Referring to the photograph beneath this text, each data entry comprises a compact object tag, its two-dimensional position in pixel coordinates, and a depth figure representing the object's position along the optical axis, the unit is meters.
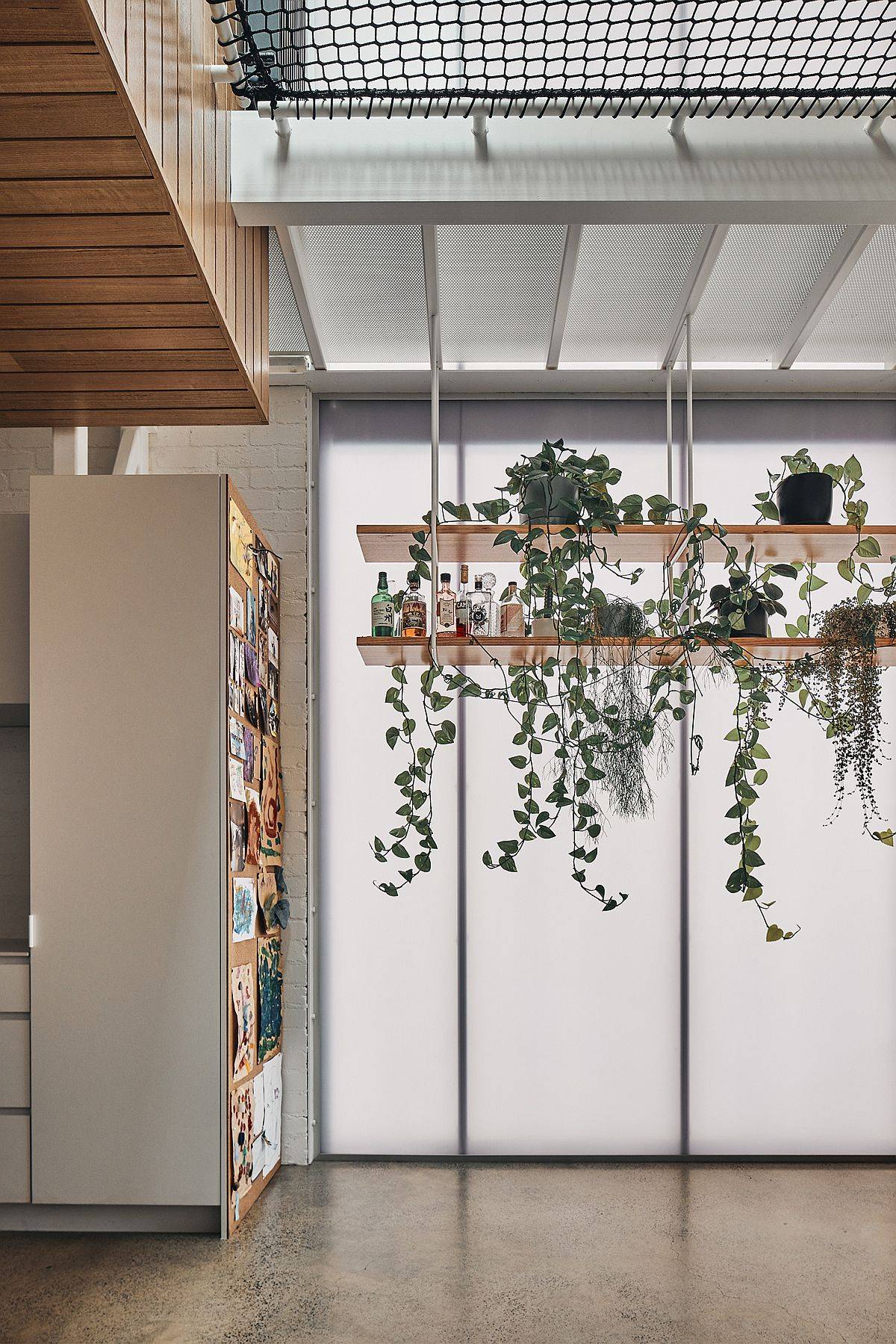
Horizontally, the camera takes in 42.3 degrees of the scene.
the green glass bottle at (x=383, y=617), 3.41
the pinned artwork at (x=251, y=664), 3.73
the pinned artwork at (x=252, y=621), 3.75
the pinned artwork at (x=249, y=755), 3.70
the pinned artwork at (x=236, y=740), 3.50
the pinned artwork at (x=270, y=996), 3.86
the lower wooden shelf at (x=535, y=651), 3.30
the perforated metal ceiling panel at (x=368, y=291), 3.21
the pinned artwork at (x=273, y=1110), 3.90
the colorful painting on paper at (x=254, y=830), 3.73
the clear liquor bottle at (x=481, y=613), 3.50
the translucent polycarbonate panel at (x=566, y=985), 4.20
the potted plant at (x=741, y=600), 3.18
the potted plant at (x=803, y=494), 3.36
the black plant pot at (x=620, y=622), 3.31
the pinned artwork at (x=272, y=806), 3.97
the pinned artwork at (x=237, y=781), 3.50
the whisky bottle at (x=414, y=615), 3.41
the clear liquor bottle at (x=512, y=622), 3.46
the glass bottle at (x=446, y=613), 3.45
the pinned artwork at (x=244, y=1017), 3.51
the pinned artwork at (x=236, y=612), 3.51
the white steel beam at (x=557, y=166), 2.66
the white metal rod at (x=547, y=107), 2.53
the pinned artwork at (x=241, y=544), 3.59
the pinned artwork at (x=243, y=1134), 3.45
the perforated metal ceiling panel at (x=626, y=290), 3.20
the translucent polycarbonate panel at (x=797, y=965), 4.20
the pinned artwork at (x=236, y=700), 3.50
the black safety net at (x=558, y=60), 2.33
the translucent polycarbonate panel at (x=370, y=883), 4.23
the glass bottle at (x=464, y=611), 3.39
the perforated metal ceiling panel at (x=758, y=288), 3.21
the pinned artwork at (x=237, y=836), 3.50
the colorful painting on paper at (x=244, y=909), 3.56
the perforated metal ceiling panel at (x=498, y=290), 3.20
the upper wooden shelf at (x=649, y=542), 3.33
